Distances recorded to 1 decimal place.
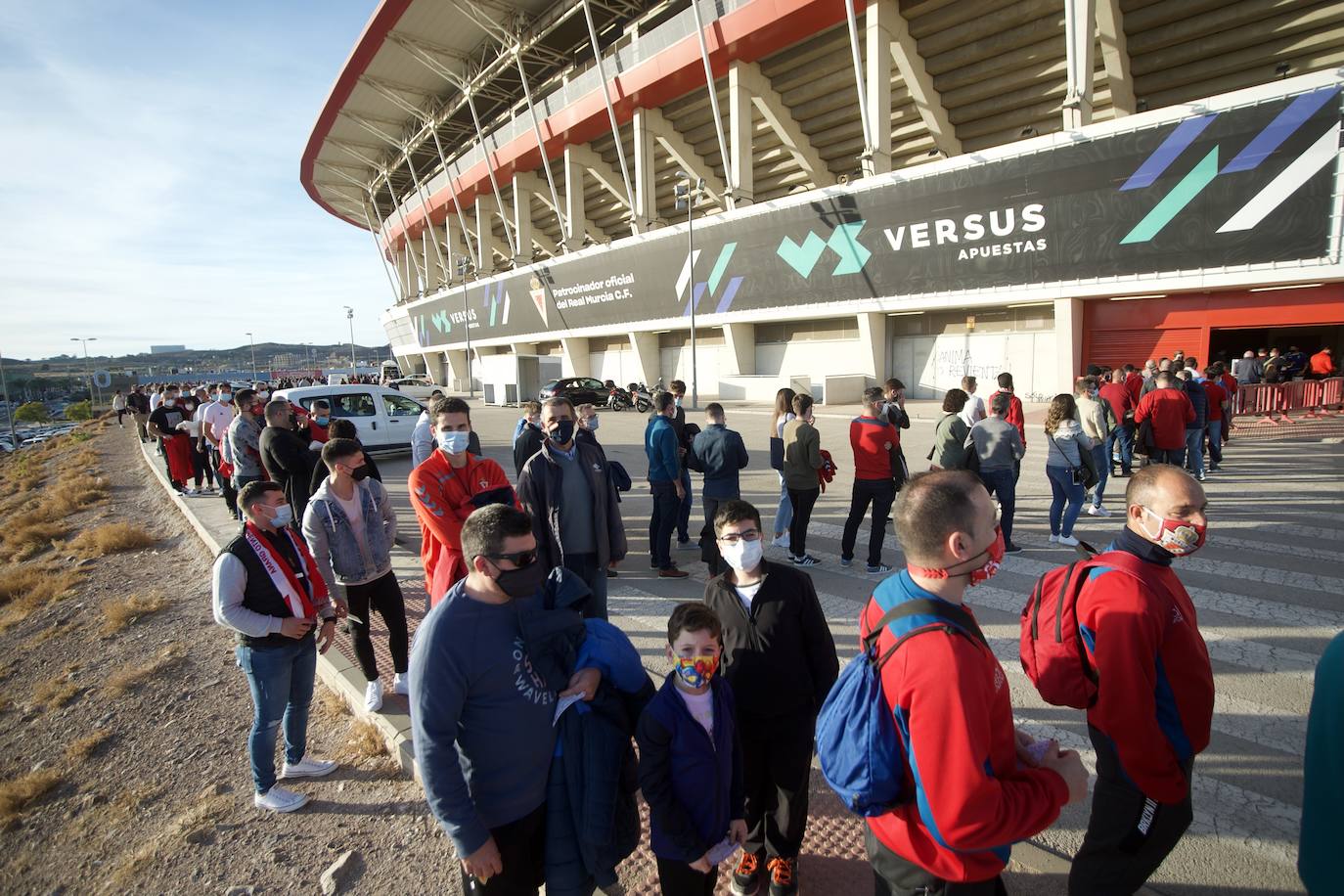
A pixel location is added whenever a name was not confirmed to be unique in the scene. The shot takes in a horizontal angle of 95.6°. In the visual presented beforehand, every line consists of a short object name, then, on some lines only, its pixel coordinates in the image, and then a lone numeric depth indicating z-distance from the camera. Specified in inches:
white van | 513.5
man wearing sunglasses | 72.9
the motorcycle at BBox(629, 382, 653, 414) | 969.5
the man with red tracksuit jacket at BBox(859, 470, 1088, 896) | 56.3
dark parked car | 961.4
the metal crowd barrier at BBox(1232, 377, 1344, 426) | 541.3
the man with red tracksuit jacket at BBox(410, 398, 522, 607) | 146.3
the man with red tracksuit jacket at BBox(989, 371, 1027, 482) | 292.5
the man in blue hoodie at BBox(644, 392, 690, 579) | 250.7
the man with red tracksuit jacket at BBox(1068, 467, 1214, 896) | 75.2
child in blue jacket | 79.9
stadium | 603.5
